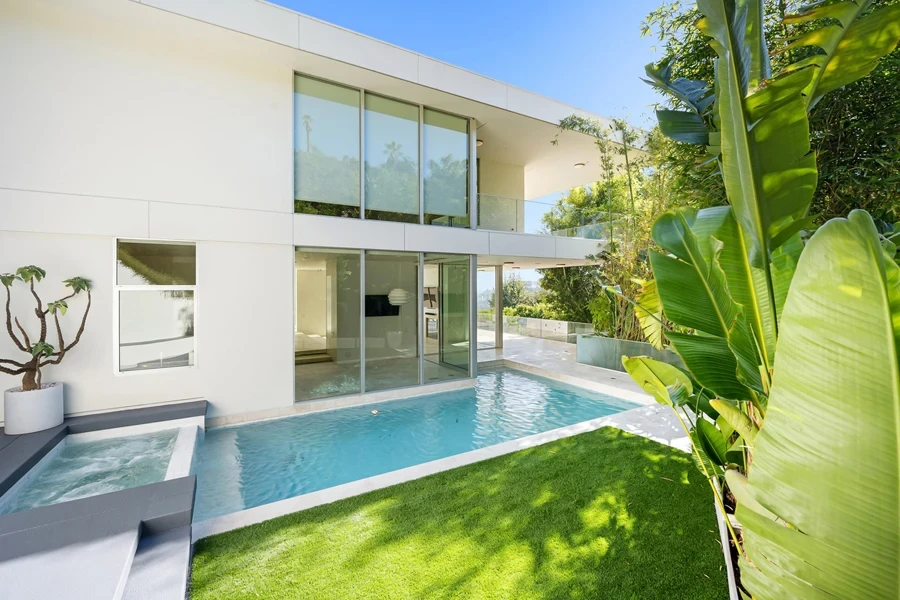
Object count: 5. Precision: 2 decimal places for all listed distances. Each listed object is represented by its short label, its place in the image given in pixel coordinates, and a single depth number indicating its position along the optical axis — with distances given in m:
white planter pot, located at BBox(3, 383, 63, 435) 4.80
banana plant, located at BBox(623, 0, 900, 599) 0.79
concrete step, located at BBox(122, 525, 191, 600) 2.50
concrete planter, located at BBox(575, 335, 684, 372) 8.78
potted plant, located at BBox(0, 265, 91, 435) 4.81
